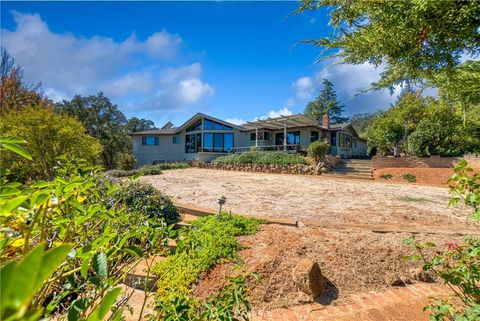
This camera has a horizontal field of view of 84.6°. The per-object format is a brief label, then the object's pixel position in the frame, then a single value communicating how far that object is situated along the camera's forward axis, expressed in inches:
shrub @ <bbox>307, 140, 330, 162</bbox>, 757.3
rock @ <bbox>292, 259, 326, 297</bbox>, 130.3
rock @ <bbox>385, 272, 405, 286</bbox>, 141.2
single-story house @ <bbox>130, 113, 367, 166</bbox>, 1085.8
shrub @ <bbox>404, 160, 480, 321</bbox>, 75.0
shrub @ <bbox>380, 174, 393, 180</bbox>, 667.0
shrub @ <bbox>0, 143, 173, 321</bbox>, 13.2
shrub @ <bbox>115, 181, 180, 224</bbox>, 200.4
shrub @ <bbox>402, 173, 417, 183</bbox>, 635.5
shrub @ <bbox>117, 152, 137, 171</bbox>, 861.2
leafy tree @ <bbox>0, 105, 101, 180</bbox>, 356.5
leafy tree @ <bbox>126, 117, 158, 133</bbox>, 1737.3
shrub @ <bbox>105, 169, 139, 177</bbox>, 607.7
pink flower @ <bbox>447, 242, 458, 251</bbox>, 93.2
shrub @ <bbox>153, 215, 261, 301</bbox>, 134.3
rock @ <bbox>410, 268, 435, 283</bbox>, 144.8
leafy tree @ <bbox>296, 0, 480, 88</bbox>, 68.3
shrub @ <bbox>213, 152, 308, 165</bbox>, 782.9
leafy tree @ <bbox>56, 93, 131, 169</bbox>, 1272.1
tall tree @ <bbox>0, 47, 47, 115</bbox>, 716.0
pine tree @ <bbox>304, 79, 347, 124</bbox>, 2054.6
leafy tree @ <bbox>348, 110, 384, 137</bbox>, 2808.6
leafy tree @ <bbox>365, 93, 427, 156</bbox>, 856.9
